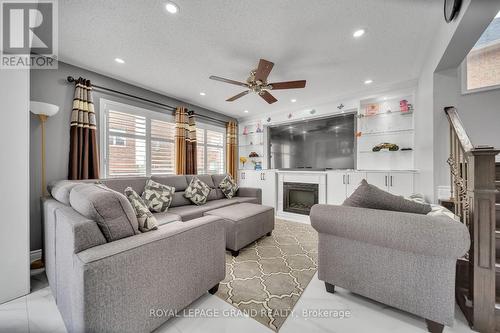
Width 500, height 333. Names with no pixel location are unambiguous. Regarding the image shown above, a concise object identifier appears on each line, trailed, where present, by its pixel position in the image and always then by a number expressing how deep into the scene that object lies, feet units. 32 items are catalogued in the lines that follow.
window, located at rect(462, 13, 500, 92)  7.90
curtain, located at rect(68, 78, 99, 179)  8.59
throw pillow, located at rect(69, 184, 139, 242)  3.74
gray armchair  3.85
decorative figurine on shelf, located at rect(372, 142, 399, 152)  11.05
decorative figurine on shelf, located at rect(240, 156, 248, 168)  17.54
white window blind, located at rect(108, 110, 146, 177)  10.24
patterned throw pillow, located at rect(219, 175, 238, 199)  12.84
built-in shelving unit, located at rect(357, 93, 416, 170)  11.16
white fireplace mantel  12.83
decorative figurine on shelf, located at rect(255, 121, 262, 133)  16.77
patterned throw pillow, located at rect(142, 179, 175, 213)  8.86
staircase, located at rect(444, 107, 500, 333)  4.12
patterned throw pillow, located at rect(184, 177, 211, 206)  10.77
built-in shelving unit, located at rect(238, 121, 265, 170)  16.99
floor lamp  6.91
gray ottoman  7.72
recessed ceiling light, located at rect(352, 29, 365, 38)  6.41
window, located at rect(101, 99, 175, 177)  10.10
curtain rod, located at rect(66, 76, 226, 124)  8.64
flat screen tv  12.72
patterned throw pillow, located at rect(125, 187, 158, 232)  4.46
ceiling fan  7.33
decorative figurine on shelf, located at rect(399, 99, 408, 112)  10.92
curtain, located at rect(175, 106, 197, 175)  12.75
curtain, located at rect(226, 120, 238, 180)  16.88
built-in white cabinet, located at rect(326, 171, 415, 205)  10.13
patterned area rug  4.91
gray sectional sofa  3.14
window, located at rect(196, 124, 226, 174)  15.10
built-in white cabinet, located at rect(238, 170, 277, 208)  14.99
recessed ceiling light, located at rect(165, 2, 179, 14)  5.40
